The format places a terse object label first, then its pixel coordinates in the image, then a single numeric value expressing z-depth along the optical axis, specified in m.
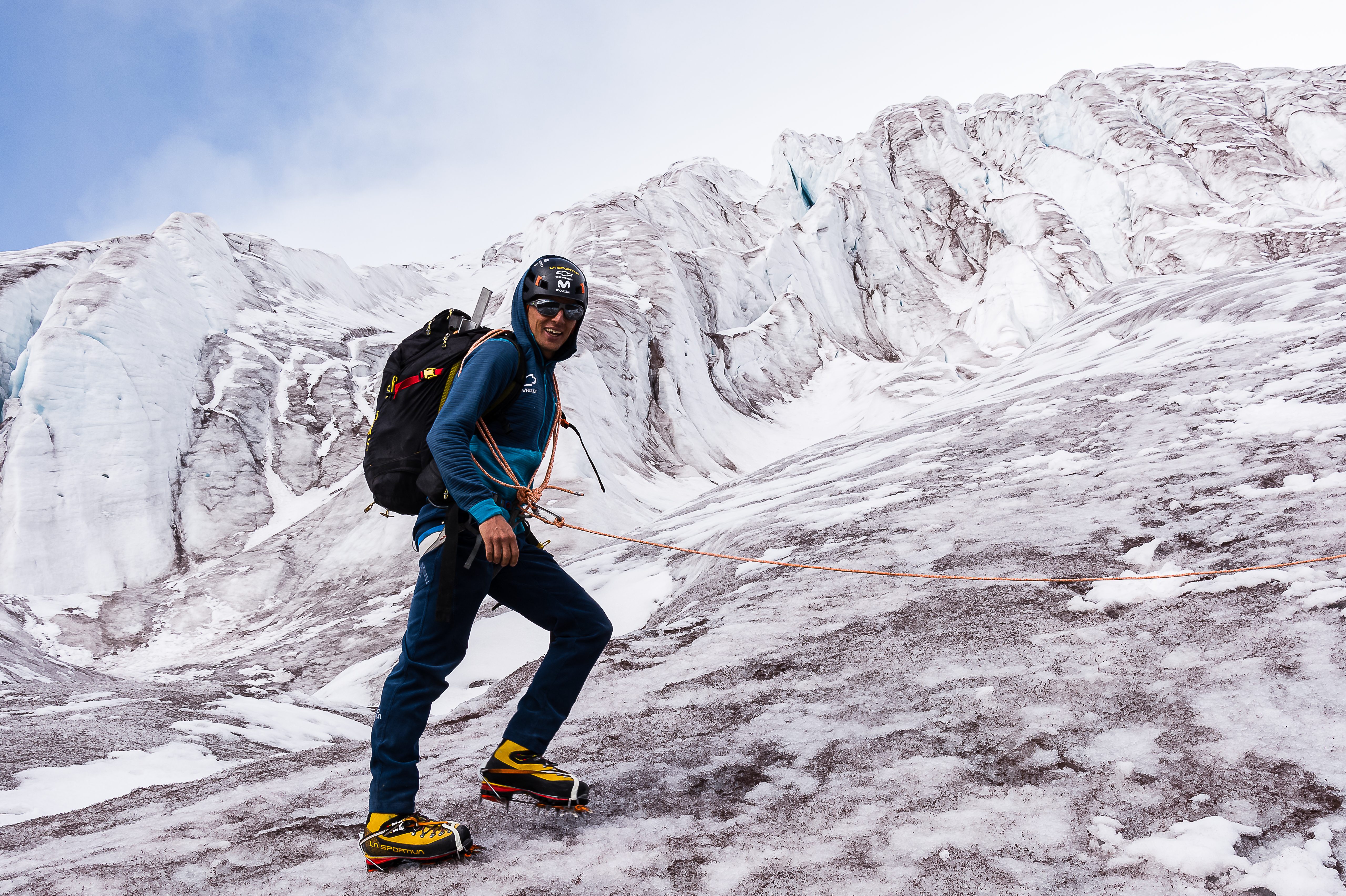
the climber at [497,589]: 3.07
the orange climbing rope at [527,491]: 3.40
